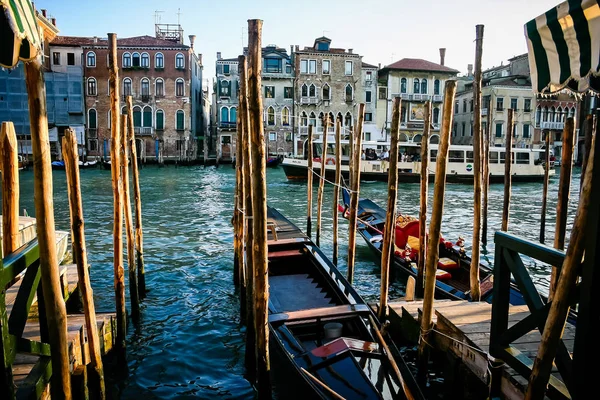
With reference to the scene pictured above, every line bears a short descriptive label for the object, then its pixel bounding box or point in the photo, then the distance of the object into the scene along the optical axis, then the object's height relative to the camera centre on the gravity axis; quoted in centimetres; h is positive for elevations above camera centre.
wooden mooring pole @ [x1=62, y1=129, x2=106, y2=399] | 337 -69
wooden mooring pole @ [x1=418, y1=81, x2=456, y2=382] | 400 -51
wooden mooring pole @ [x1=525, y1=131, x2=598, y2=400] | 200 -67
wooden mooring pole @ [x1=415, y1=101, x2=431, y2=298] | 588 -81
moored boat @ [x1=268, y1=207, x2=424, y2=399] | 347 -171
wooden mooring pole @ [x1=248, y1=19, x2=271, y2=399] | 342 -47
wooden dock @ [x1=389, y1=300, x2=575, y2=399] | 312 -149
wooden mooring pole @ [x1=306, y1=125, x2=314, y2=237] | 965 -94
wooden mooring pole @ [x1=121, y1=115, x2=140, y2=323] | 567 -113
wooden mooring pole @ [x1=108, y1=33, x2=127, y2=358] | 456 -59
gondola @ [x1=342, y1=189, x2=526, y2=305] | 584 -174
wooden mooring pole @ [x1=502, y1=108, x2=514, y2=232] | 803 -45
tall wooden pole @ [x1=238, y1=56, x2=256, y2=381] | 446 -93
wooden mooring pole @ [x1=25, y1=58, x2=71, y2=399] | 245 -46
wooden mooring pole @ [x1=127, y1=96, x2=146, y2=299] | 631 -83
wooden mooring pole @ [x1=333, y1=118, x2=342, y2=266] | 778 -102
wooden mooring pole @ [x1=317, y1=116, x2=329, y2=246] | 894 -80
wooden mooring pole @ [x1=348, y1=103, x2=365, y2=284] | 623 -86
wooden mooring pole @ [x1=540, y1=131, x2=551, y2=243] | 954 -112
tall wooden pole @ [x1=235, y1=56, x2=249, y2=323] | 561 -86
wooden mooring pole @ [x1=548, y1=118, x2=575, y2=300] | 499 -43
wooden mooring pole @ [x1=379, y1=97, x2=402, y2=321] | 519 -92
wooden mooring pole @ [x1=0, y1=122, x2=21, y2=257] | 370 -33
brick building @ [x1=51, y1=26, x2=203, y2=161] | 3225 +359
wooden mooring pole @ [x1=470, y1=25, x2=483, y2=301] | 521 -24
